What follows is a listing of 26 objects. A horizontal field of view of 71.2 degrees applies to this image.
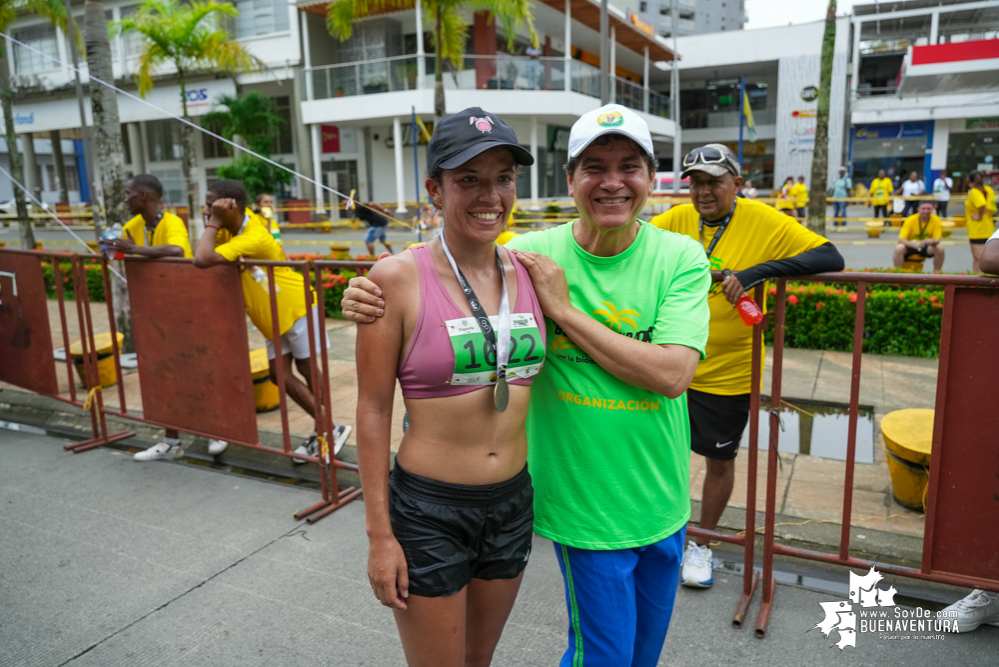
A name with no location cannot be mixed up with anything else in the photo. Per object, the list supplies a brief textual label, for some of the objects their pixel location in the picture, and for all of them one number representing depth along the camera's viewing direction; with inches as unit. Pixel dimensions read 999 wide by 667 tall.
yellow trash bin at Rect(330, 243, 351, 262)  526.2
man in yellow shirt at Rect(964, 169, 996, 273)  416.2
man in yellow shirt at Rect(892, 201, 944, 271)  377.1
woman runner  68.5
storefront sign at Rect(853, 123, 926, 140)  1425.9
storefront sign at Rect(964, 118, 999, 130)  1351.3
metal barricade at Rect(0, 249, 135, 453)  209.3
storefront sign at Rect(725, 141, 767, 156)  1736.0
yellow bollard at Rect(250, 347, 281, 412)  226.1
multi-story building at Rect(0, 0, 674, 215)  951.0
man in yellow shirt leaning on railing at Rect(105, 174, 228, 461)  192.1
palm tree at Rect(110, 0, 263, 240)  776.9
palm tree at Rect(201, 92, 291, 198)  989.8
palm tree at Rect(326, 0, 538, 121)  593.4
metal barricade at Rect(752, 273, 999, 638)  99.6
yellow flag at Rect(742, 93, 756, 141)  1045.8
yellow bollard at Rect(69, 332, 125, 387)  253.3
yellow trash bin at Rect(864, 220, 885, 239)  770.8
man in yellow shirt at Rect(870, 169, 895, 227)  896.9
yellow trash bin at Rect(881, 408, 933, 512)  147.6
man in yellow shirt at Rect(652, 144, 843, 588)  122.3
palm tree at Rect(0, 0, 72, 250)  430.3
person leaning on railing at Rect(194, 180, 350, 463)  175.0
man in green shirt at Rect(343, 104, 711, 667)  72.5
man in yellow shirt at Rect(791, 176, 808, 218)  892.0
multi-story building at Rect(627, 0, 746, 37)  3110.2
